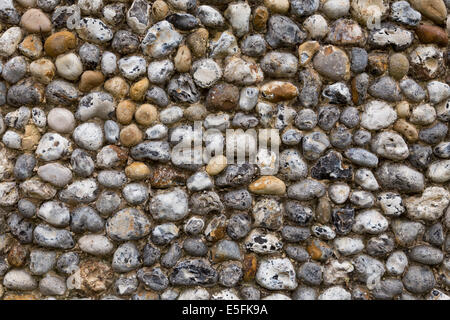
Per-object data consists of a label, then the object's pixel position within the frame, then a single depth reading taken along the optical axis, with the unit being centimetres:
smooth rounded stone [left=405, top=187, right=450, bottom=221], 142
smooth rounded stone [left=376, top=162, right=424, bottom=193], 141
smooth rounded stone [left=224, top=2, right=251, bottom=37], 137
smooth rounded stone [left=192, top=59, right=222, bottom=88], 138
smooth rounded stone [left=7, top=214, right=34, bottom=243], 139
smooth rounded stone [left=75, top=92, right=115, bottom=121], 138
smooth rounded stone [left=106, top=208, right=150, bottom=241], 138
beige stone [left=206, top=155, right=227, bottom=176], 139
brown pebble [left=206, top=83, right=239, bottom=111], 139
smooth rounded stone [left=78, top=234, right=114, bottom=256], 139
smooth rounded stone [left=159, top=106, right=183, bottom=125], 139
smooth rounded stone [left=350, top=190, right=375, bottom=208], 141
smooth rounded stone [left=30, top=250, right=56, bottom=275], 139
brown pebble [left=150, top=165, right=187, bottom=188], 140
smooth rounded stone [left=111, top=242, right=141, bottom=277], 139
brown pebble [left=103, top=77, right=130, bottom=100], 139
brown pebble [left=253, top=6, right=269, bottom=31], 137
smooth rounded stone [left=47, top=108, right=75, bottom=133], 139
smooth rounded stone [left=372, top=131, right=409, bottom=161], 141
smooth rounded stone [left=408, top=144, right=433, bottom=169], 142
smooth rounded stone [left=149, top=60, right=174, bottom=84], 138
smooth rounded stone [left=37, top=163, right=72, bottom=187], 138
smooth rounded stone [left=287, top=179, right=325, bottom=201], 140
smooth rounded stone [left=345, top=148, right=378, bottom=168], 140
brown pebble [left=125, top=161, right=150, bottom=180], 138
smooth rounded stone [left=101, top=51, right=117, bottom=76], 138
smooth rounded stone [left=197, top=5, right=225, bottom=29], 137
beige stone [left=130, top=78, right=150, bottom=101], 138
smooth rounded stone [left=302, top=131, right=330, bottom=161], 140
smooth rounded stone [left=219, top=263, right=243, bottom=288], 139
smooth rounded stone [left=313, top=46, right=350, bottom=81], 139
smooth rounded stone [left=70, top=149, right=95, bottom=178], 138
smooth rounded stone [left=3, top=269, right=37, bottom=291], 140
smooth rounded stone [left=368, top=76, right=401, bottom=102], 141
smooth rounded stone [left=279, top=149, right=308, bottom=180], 140
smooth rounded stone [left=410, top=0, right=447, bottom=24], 140
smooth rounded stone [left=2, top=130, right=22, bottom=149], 139
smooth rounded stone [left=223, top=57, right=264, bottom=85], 138
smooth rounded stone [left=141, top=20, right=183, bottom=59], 136
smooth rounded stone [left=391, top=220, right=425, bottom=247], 142
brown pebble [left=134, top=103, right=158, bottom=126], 138
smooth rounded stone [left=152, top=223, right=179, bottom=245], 139
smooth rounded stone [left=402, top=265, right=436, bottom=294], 142
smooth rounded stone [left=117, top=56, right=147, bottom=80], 138
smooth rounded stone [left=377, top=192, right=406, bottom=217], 142
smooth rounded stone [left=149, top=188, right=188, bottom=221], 139
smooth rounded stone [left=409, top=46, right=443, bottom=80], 141
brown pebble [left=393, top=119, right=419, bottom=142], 142
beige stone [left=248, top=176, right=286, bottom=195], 140
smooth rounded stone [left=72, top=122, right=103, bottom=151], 138
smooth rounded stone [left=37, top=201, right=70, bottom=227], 138
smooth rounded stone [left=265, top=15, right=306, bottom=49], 138
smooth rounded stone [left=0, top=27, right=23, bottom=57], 138
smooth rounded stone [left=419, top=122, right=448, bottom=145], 142
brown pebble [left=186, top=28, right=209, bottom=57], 137
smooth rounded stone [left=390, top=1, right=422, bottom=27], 140
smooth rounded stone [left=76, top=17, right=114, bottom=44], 137
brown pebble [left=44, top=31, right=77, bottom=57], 136
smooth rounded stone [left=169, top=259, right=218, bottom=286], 139
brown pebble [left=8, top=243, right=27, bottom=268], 140
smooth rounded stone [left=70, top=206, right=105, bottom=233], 139
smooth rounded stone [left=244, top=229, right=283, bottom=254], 141
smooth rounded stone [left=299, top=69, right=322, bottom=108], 140
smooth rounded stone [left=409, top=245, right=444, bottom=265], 142
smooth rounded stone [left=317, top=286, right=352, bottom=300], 142
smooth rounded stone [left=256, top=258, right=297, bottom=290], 140
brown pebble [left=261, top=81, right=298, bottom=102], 139
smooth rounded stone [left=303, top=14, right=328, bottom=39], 139
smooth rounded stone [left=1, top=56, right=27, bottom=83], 138
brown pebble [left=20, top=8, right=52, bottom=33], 137
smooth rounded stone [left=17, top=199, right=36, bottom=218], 138
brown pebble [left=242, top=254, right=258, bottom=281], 140
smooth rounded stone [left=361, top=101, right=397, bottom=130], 142
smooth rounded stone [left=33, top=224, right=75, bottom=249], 138
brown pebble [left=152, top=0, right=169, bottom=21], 136
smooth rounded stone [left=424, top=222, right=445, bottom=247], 143
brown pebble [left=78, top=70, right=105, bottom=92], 138
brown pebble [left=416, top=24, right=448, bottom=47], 141
